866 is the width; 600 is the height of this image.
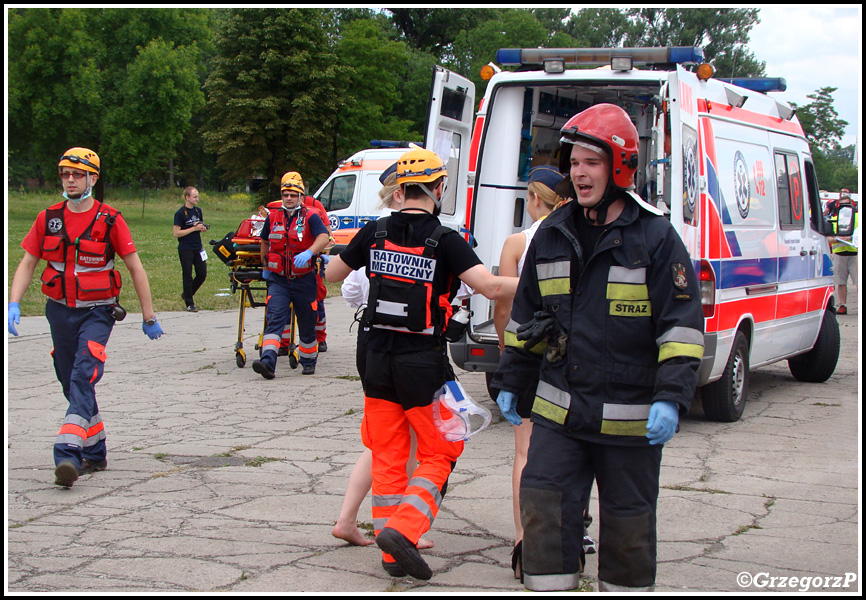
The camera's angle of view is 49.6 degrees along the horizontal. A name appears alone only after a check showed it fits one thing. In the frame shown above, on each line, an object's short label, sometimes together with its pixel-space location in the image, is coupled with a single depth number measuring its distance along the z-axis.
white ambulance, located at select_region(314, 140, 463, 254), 20.28
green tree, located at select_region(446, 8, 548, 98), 63.03
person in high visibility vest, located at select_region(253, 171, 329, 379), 9.24
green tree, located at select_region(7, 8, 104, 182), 42.22
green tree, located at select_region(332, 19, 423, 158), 51.31
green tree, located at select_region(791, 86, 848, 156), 61.47
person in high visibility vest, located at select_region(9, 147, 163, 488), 5.78
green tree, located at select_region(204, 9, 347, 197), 48.88
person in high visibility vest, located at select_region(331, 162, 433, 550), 4.30
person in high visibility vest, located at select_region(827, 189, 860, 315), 16.53
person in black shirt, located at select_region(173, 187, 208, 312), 14.88
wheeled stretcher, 10.04
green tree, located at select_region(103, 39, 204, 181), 44.53
